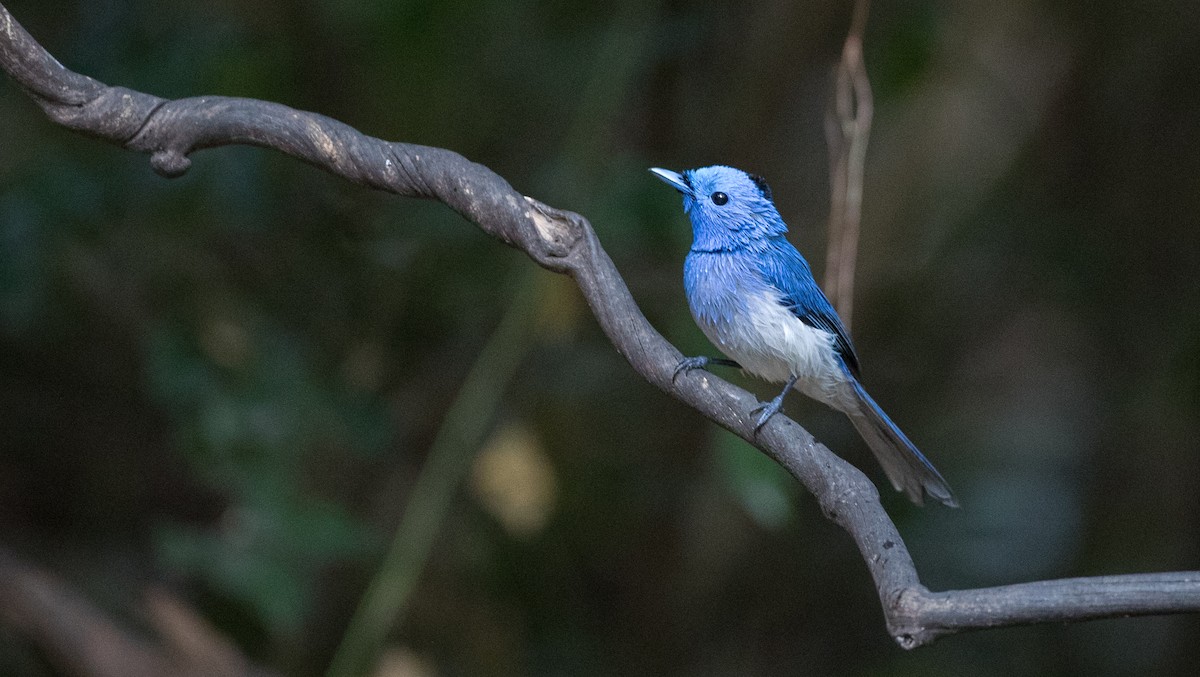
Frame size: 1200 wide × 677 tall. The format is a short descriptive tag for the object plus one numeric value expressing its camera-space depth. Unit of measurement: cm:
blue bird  479
